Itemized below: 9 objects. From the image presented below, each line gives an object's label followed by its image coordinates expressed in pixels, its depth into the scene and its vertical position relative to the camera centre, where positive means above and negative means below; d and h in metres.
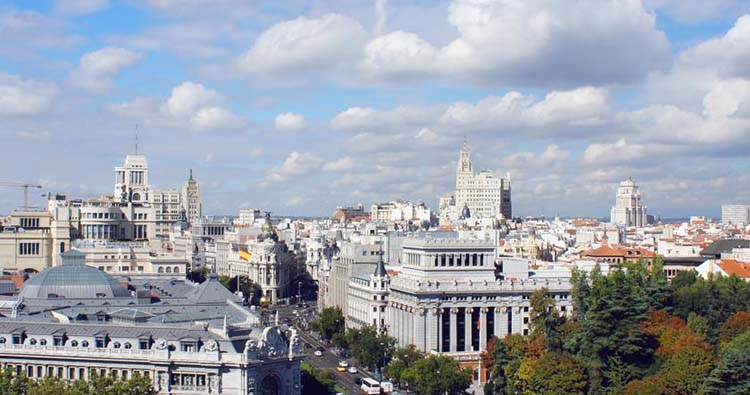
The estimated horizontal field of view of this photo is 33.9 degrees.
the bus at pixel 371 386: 121.25 -14.38
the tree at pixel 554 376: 106.12 -11.76
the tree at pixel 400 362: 124.09 -12.25
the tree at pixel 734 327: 118.94 -8.42
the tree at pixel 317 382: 104.62 -12.10
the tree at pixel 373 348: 132.88 -11.61
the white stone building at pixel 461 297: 137.00 -6.21
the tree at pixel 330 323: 161.38 -10.63
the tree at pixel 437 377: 115.00 -12.77
